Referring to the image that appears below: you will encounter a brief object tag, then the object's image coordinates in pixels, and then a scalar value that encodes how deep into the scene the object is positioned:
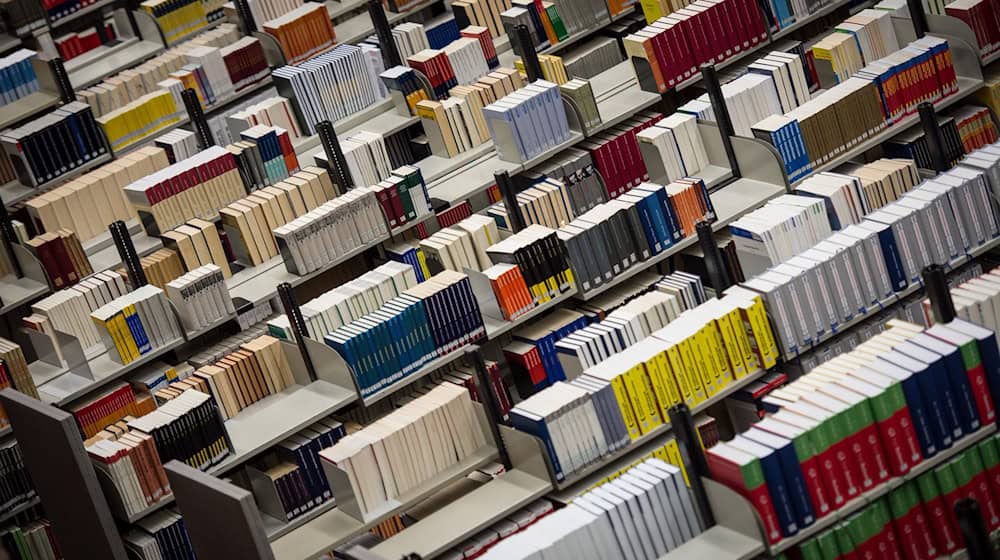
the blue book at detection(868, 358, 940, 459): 7.11
